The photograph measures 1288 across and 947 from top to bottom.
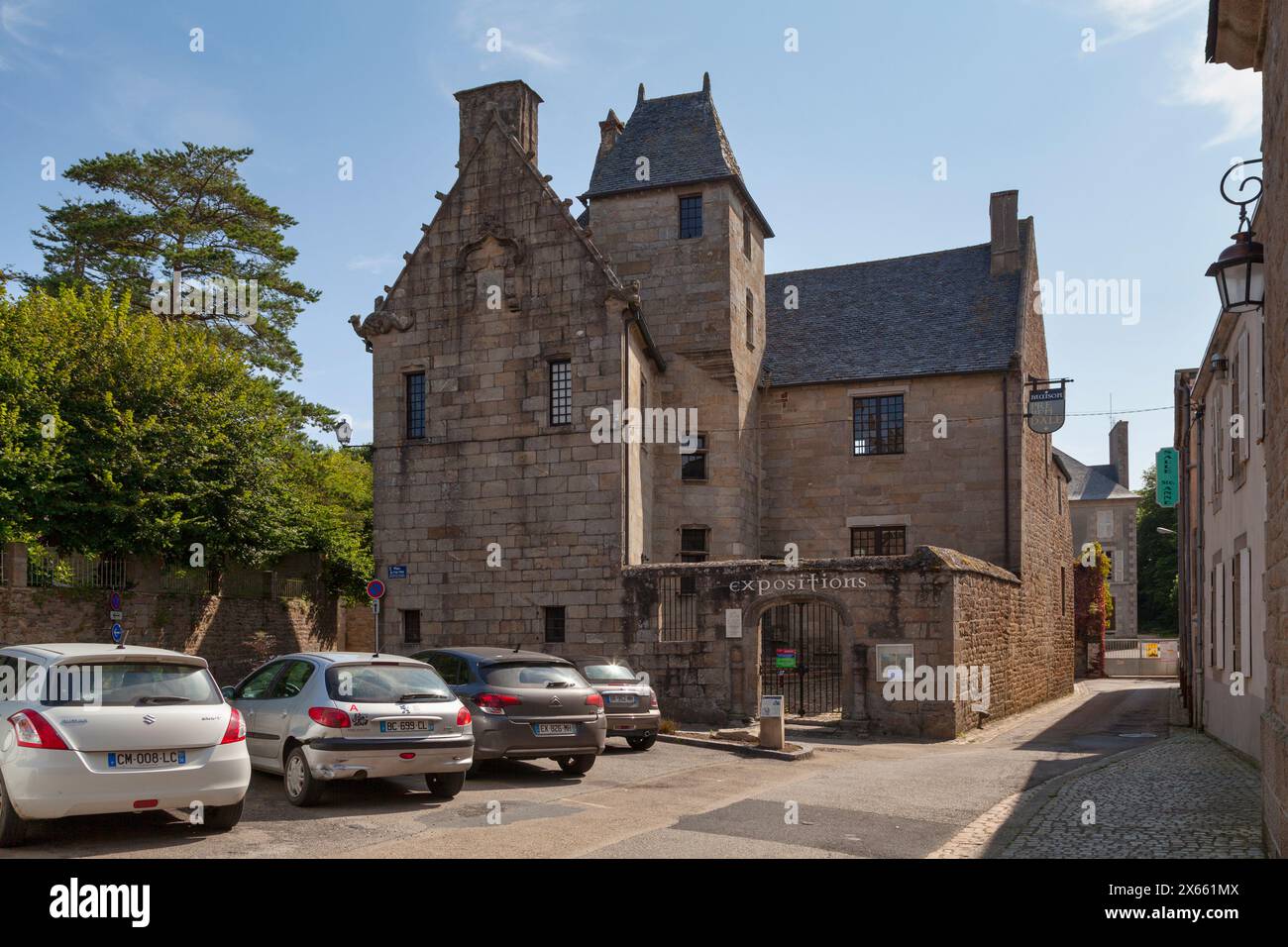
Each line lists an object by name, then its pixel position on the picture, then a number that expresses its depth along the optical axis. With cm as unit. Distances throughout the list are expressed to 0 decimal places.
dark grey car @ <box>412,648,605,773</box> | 1263
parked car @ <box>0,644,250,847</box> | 806
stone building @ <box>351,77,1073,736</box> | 2134
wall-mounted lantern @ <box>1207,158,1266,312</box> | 877
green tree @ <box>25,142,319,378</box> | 3481
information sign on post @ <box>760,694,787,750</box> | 1672
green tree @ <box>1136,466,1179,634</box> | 6694
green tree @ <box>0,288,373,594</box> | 2488
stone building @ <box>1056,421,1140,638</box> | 6378
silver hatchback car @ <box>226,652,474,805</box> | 1042
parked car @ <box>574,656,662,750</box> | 1608
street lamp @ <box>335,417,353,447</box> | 2412
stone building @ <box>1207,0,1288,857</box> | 725
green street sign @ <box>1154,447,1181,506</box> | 2633
